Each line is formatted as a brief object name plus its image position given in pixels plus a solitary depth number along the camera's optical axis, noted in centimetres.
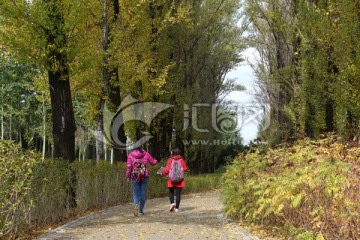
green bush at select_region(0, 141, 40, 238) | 745
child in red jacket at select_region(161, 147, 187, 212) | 1275
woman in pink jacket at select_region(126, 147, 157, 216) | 1162
